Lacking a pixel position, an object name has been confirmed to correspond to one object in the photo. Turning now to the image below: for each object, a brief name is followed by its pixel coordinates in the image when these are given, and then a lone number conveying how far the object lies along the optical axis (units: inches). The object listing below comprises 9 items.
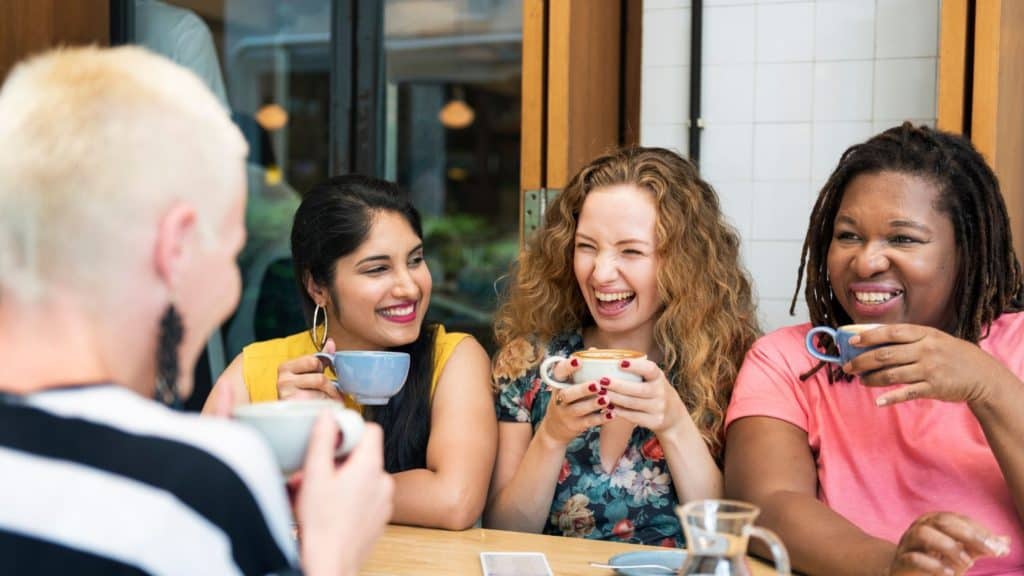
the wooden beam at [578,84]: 100.0
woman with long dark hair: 81.9
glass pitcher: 41.0
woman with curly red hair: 79.3
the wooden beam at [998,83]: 86.2
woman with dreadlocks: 66.0
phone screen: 58.7
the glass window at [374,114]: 155.2
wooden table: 60.6
